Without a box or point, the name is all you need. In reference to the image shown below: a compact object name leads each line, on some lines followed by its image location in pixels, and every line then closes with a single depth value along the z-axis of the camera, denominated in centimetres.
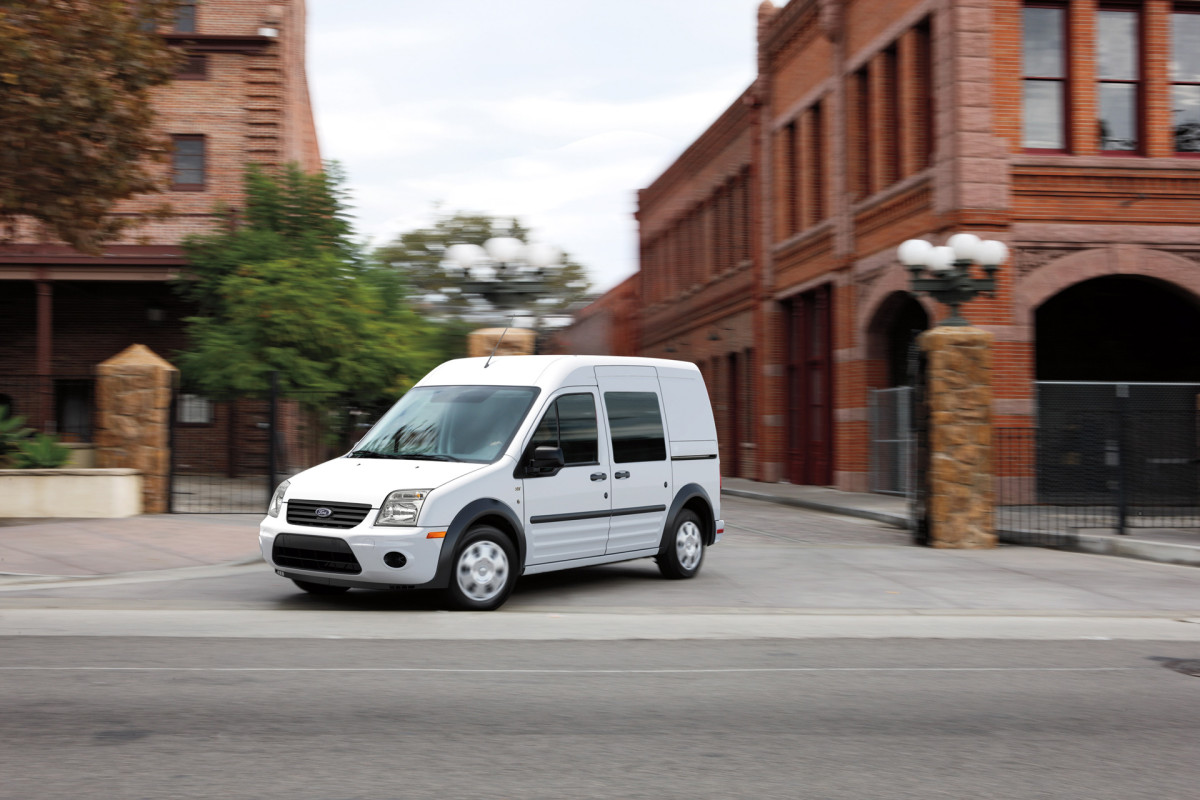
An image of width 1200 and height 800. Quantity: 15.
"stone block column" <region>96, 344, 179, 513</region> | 1631
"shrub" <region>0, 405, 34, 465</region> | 1602
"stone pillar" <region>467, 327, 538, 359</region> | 1892
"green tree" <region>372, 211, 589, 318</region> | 5459
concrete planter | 1512
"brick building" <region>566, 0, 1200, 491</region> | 2009
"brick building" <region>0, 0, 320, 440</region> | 2747
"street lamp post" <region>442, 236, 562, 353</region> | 1816
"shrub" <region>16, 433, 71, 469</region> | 1555
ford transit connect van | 904
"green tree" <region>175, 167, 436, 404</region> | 2233
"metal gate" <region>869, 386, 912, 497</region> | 2289
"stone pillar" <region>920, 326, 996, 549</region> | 1515
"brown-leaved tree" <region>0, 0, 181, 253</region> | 1439
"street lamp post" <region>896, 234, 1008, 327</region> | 1691
